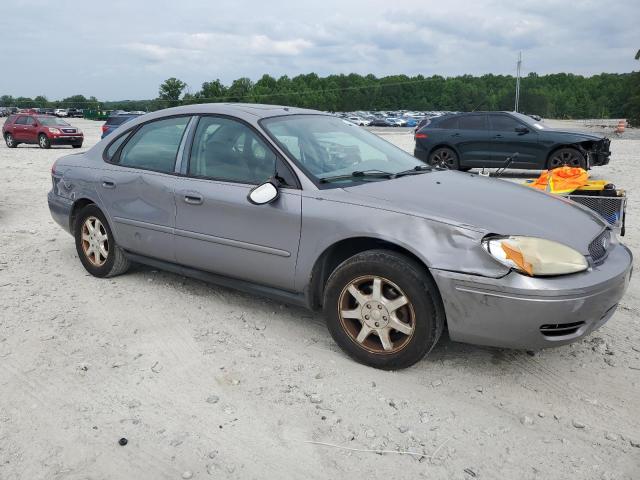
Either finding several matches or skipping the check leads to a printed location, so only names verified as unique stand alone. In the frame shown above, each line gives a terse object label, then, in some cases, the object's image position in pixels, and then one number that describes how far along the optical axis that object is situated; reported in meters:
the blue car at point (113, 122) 21.73
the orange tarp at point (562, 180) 5.62
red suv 23.89
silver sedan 3.08
